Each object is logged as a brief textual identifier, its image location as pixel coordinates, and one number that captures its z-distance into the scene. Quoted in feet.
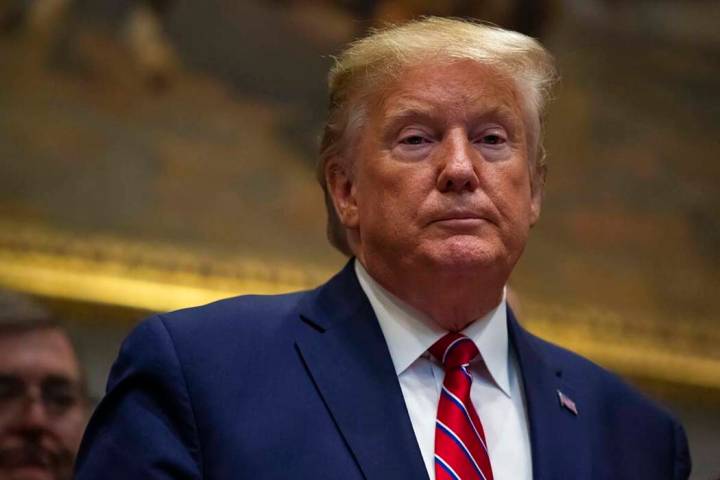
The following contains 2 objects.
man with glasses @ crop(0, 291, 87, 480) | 28.32
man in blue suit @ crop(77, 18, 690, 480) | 18.04
